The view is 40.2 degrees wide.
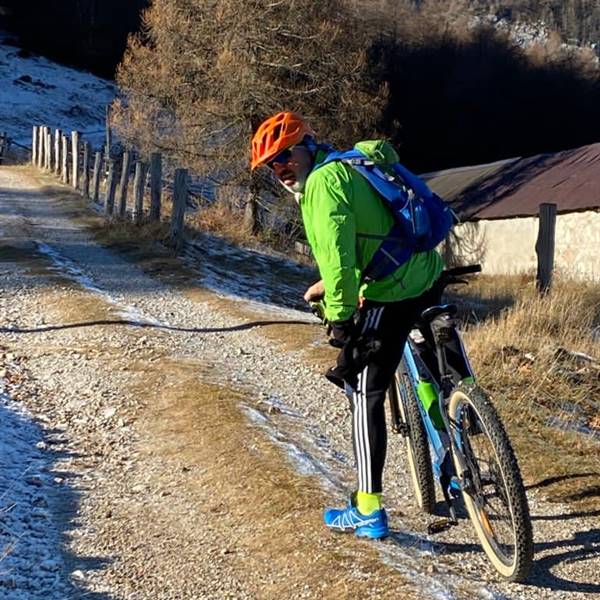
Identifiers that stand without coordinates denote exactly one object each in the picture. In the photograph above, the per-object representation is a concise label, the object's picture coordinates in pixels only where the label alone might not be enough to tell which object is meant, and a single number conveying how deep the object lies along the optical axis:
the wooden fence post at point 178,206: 13.68
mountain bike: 3.34
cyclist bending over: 3.37
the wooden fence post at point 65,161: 24.38
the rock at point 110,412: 6.02
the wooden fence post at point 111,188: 17.58
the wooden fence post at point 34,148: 30.48
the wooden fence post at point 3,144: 33.10
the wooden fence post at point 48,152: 27.78
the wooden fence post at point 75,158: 22.73
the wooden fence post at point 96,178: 19.86
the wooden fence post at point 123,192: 16.73
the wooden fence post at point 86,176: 20.92
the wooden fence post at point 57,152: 26.27
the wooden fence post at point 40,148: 29.25
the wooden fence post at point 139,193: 15.50
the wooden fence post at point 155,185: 15.13
